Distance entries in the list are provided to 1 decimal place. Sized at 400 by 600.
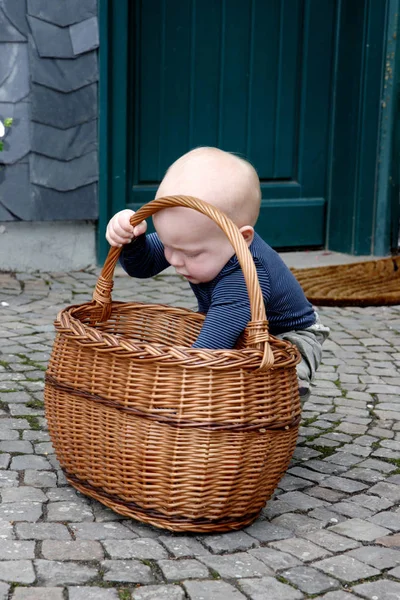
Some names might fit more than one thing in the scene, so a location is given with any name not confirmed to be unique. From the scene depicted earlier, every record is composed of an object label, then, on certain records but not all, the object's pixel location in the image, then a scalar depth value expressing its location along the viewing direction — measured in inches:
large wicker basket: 92.3
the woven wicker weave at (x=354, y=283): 203.2
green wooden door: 225.9
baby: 100.8
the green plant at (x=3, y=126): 192.3
